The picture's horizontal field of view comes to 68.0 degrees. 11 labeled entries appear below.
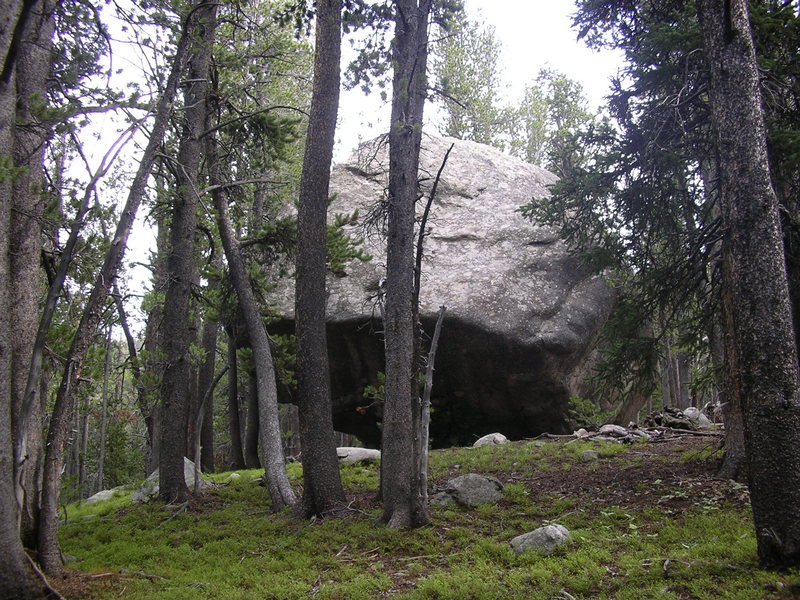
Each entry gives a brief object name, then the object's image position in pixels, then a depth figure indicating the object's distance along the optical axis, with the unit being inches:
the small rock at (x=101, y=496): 470.3
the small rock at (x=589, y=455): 369.1
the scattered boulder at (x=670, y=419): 448.1
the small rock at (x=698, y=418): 460.2
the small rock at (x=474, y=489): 301.7
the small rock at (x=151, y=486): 403.2
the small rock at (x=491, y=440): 465.9
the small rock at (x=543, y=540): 218.4
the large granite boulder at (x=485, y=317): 462.6
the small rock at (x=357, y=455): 446.3
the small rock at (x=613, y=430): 432.8
